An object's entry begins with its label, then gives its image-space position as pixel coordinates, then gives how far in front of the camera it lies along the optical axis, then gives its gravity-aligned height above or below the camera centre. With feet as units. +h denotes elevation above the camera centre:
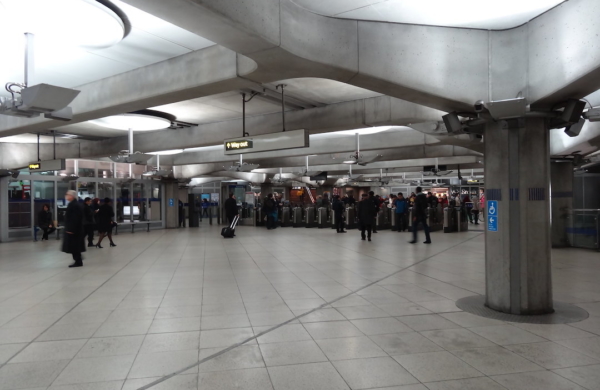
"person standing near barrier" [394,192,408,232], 58.85 -1.91
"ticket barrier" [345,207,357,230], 71.00 -3.33
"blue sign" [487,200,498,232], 19.30 -0.80
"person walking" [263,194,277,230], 72.36 -1.94
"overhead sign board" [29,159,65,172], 47.32 +4.14
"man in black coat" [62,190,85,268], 32.19 -2.26
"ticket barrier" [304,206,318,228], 77.77 -3.42
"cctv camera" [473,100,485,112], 18.01 +3.89
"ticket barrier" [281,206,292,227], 81.56 -3.42
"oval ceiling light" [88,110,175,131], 34.88 +6.91
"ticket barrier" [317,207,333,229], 74.90 -3.31
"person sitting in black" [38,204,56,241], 56.24 -2.48
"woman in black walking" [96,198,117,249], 45.85 -1.78
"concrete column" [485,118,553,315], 18.51 -0.95
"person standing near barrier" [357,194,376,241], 49.24 -1.55
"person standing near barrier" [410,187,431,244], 44.40 -1.02
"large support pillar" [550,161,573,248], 42.04 -0.12
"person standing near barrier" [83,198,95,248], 40.85 -1.50
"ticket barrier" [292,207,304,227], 79.97 -3.38
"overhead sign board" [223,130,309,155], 29.68 +4.27
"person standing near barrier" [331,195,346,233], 63.02 -2.10
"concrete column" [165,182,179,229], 81.10 -1.18
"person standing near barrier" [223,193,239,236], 61.21 -1.26
